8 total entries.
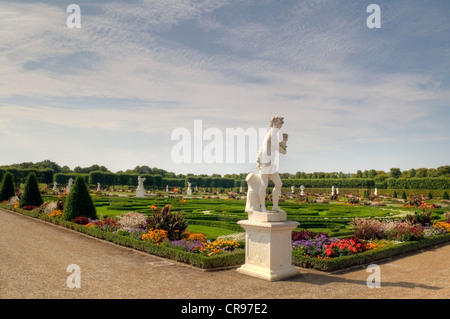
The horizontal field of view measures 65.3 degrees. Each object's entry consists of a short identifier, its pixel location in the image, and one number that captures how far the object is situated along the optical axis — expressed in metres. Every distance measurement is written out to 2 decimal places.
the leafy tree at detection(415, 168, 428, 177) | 66.31
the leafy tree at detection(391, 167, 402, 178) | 69.50
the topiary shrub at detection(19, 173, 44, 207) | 22.97
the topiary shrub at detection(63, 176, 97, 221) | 16.80
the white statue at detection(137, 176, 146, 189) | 38.24
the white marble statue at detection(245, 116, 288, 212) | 8.22
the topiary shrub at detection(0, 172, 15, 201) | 28.32
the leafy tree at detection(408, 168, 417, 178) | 69.81
